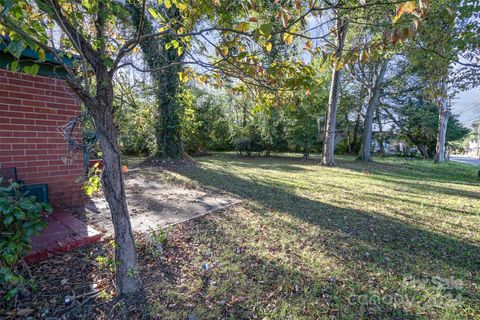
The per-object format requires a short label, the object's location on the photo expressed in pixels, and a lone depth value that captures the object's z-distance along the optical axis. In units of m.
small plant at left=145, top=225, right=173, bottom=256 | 2.41
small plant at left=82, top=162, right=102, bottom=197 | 1.90
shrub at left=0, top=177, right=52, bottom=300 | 1.55
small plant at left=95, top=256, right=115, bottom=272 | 2.04
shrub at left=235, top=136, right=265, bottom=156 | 13.66
